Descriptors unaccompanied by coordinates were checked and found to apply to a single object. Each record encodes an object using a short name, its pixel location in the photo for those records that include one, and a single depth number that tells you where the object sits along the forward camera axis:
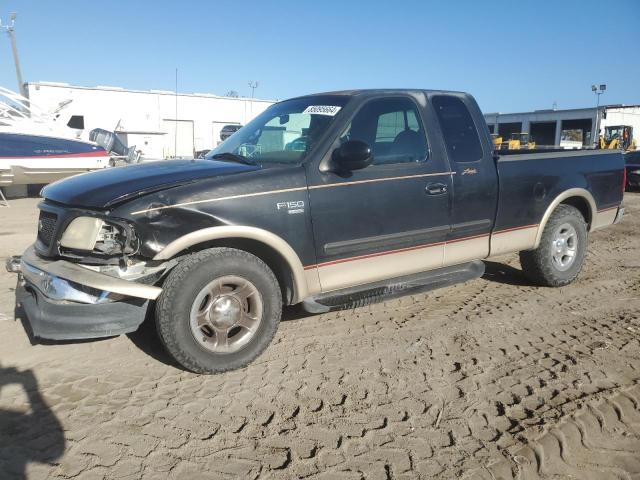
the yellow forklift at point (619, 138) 36.94
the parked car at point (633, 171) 17.45
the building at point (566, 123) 48.94
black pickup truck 3.23
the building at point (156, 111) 27.97
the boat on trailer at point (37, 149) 12.94
